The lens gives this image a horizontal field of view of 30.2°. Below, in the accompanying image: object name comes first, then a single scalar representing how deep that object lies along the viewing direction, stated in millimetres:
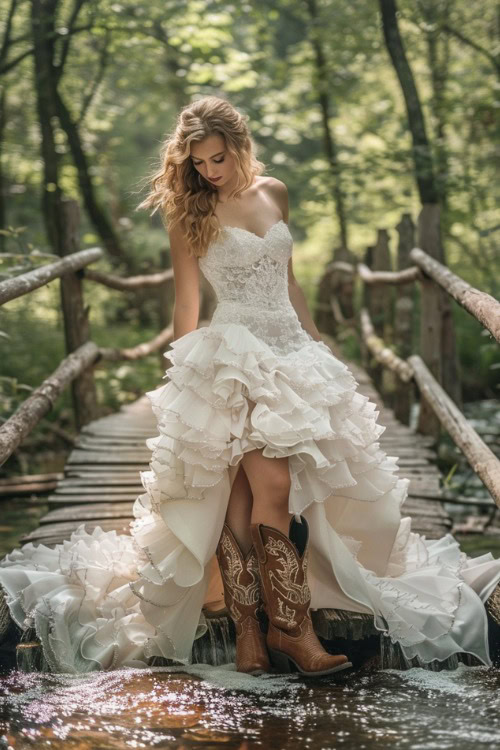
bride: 2959
